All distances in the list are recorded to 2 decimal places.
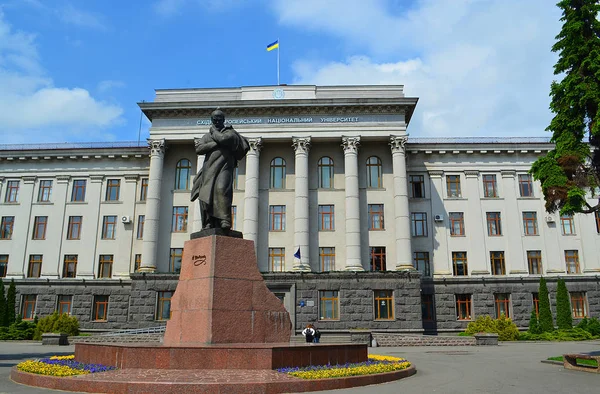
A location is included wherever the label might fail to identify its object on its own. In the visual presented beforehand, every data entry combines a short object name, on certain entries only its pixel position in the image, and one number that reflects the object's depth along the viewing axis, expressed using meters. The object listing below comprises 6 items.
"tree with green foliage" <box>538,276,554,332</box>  34.72
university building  37.22
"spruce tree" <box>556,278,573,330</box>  34.92
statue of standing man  13.04
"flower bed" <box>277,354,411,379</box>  10.27
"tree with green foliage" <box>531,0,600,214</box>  17.78
